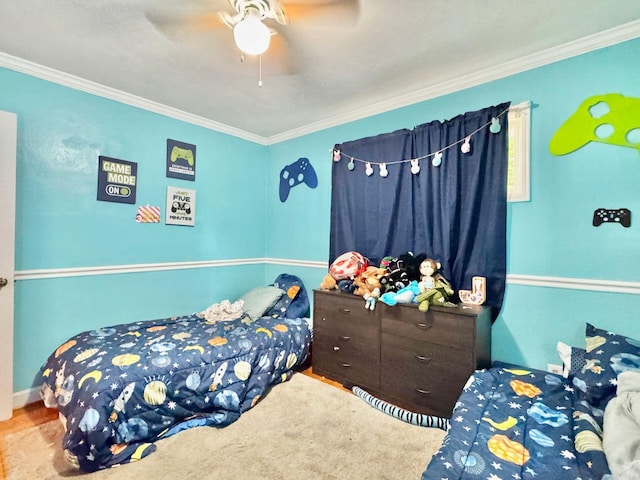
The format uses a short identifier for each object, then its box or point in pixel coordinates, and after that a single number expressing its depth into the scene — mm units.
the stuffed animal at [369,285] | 2337
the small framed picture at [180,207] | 2975
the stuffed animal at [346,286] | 2609
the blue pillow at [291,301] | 3074
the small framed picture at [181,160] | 2969
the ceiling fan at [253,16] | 1523
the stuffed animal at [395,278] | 2330
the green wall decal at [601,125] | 1747
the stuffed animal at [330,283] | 2711
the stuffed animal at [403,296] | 2198
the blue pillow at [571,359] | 1610
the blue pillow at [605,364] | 1400
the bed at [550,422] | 1034
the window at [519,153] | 2068
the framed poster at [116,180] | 2551
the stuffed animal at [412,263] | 2379
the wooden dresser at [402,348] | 1936
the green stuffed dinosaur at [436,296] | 2053
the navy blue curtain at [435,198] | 2158
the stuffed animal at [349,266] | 2658
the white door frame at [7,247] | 2053
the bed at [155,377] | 1631
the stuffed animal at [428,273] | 2191
